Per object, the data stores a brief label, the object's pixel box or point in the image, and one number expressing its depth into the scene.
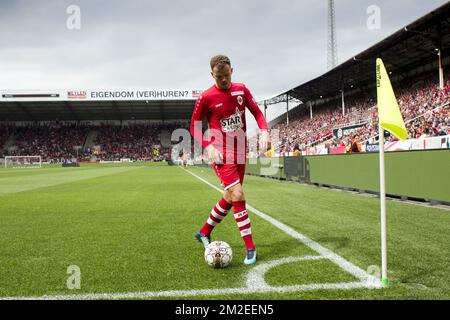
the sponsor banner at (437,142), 15.89
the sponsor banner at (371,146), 23.37
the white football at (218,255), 4.02
